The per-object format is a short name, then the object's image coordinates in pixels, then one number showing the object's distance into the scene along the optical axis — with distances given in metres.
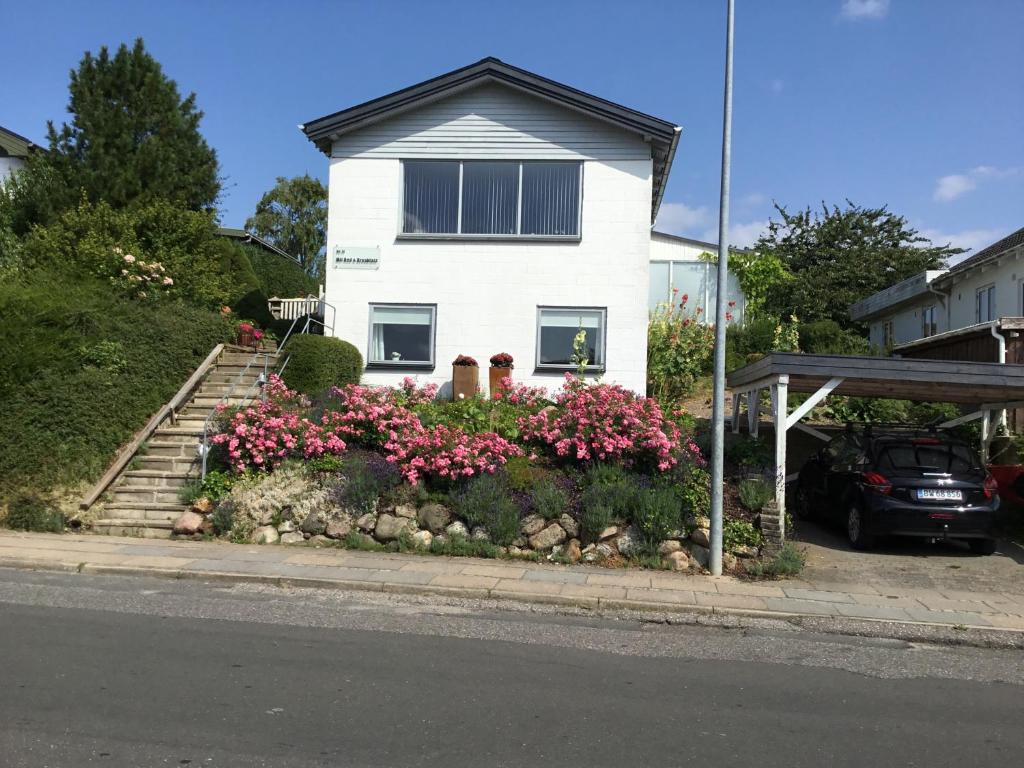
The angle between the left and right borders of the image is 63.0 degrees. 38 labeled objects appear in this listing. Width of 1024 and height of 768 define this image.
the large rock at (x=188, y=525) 11.56
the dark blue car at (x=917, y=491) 11.03
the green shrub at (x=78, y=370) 12.37
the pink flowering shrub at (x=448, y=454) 11.43
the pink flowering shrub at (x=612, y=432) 11.64
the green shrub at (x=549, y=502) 11.05
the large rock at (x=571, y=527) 11.02
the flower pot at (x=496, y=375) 16.06
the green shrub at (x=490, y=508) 10.98
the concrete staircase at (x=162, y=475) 11.80
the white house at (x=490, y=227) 16.45
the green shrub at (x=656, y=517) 10.62
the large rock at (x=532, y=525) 11.05
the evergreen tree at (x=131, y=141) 22.83
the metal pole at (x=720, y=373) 10.20
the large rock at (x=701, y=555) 10.59
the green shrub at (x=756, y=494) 10.95
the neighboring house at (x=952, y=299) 21.16
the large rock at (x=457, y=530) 11.16
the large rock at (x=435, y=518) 11.26
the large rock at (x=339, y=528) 11.36
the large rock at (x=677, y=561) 10.52
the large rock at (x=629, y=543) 10.70
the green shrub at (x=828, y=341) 23.98
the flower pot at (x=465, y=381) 15.99
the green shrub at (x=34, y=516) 11.66
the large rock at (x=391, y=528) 11.22
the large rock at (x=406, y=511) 11.39
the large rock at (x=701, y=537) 10.69
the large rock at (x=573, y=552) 10.80
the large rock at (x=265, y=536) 11.45
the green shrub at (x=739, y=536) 10.64
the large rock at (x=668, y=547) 10.66
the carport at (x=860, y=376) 11.28
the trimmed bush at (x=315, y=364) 14.66
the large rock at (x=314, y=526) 11.45
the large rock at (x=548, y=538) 10.96
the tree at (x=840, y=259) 34.16
